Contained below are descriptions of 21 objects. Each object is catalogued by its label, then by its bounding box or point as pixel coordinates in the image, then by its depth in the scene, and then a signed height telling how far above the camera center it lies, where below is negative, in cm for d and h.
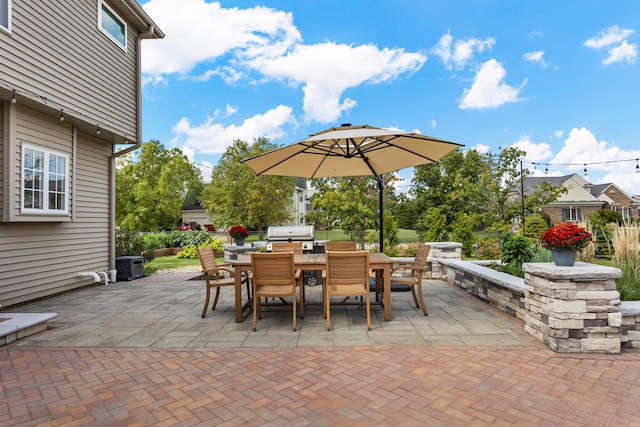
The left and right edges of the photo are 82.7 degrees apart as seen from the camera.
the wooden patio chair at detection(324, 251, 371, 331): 398 -56
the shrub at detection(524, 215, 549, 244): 1187 -24
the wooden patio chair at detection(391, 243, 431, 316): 459 -65
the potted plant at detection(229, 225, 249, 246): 809 -21
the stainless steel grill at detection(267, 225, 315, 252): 774 -24
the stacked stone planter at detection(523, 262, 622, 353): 317 -80
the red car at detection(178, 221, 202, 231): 2748 -7
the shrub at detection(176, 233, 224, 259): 1341 -88
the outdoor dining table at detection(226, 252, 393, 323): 431 -55
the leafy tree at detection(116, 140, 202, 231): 2300 +253
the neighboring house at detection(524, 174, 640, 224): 2948 +148
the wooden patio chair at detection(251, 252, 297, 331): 401 -56
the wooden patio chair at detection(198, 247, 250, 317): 460 -57
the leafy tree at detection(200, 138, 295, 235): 2253 +198
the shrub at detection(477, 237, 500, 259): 973 -77
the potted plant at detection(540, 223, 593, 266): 329 -20
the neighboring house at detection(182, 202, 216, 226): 3419 +88
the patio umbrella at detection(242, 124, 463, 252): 463 +101
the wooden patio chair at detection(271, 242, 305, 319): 586 -40
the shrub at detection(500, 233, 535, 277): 550 -49
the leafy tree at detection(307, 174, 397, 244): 1794 +108
